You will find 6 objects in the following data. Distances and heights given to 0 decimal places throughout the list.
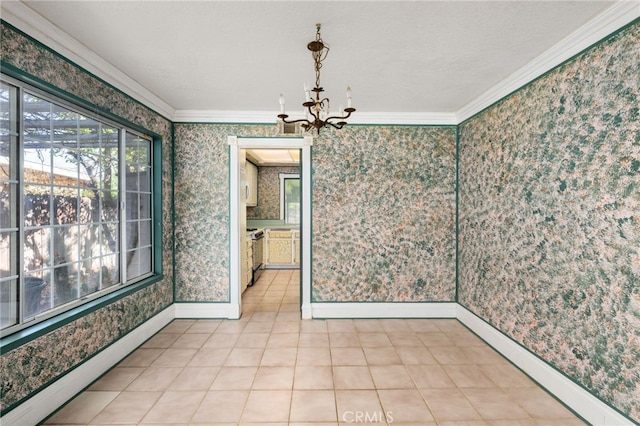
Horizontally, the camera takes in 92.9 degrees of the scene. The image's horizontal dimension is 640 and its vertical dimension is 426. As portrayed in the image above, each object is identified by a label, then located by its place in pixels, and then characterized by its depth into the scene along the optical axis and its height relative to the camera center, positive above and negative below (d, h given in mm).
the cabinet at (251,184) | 6426 +601
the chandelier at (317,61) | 1954 +1147
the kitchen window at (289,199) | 7574 +294
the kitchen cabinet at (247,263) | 4772 -901
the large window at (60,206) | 1912 +32
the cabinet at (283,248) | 6996 -862
